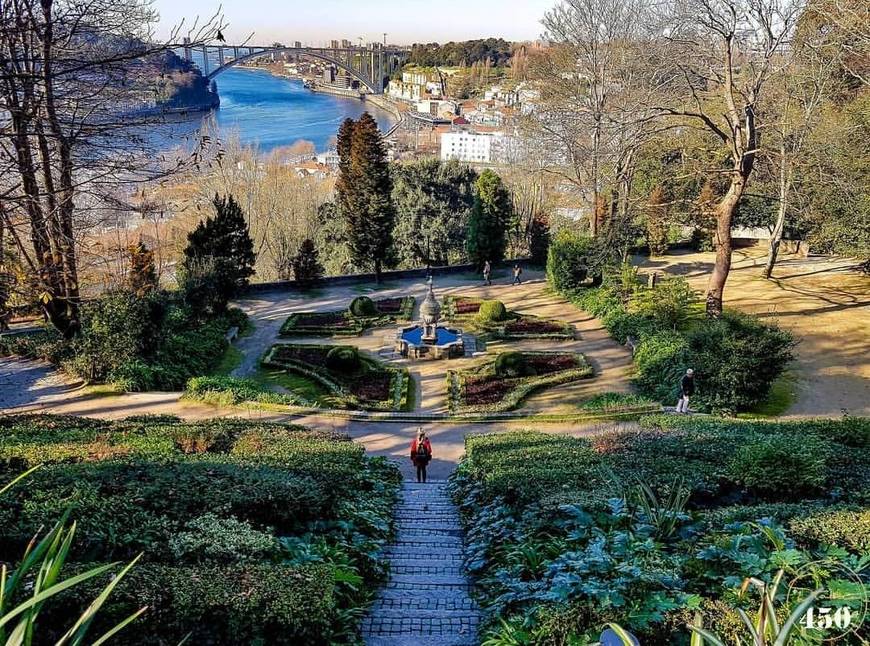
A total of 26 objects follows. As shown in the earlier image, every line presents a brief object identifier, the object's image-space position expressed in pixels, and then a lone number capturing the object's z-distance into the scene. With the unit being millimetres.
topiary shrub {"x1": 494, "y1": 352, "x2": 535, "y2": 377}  17969
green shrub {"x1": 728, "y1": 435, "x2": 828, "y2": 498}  7414
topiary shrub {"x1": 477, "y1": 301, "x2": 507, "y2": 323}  22203
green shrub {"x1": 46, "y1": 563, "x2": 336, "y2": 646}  4371
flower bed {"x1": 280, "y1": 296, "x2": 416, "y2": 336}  21781
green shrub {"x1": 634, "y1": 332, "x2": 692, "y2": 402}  15719
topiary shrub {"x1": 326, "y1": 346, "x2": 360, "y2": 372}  18156
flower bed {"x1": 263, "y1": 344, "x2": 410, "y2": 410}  16438
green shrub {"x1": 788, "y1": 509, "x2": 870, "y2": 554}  5430
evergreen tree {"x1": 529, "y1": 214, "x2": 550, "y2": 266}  30406
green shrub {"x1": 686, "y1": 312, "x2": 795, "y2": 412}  14422
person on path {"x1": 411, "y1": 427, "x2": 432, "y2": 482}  11500
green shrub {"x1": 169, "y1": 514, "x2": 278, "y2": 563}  5629
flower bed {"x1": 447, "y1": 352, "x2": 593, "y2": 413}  16344
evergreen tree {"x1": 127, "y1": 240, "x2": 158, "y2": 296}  19998
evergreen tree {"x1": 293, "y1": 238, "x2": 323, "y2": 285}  26938
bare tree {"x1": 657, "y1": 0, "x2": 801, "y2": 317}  17156
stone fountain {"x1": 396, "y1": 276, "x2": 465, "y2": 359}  19891
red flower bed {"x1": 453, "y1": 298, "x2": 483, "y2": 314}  23984
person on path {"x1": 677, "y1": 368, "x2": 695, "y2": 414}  14070
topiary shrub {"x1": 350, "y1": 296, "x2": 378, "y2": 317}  23062
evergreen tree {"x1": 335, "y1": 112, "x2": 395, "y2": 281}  26703
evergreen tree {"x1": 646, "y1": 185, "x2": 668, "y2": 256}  29781
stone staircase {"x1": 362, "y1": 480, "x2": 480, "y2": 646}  5473
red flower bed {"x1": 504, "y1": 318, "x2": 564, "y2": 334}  21578
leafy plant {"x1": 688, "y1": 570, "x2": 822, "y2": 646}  2785
